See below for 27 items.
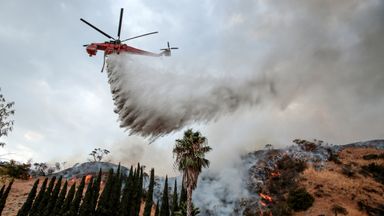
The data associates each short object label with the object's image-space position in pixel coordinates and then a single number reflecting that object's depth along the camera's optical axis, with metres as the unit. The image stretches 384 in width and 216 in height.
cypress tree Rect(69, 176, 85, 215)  59.31
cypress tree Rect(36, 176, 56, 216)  59.28
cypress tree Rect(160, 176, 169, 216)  59.78
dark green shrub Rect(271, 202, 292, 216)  69.56
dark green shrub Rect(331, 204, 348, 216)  63.48
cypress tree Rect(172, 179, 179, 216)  59.42
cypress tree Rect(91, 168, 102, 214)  60.50
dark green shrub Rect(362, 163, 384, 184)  77.38
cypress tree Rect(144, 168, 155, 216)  57.31
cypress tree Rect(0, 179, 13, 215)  60.12
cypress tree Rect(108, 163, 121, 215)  62.25
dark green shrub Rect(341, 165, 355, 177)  80.75
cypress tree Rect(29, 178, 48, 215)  59.41
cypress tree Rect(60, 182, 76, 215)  59.44
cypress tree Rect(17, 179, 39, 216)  59.10
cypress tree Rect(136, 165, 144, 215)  62.61
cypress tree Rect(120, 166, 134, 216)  60.57
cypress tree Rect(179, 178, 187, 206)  61.94
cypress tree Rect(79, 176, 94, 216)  57.97
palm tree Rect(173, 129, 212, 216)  34.62
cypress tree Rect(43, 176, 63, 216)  59.13
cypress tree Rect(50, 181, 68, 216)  59.28
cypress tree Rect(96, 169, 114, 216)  60.16
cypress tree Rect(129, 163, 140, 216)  61.56
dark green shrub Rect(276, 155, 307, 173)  90.55
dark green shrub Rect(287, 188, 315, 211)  70.06
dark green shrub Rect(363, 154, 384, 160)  89.45
